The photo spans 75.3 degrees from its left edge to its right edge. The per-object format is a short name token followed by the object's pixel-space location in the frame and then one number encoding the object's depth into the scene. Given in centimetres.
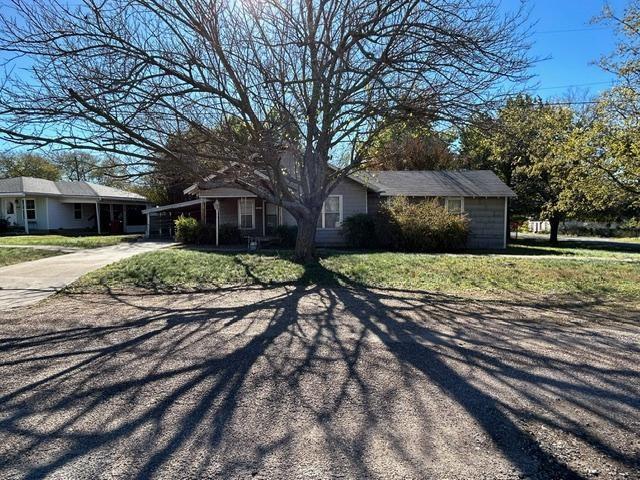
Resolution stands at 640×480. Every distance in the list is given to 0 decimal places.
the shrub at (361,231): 1711
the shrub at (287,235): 1780
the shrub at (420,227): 1590
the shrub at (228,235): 1914
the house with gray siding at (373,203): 1881
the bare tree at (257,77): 877
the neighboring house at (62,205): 2725
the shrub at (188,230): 1927
